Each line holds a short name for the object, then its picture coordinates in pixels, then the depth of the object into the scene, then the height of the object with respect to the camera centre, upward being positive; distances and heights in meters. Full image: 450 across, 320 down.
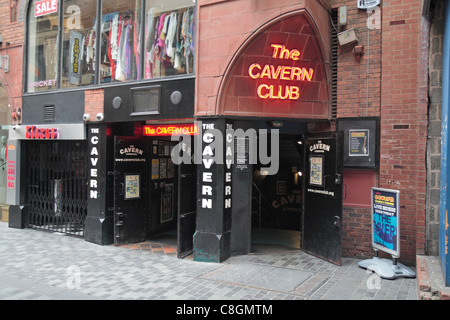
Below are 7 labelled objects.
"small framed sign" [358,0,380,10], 7.38 +3.21
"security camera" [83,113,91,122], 9.15 +1.01
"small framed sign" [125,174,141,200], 8.95 -0.72
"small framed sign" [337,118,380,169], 7.39 +0.39
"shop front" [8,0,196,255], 8.21 +0.96
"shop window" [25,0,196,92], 8.20 +2.94
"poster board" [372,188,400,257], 6.34 -1.10
